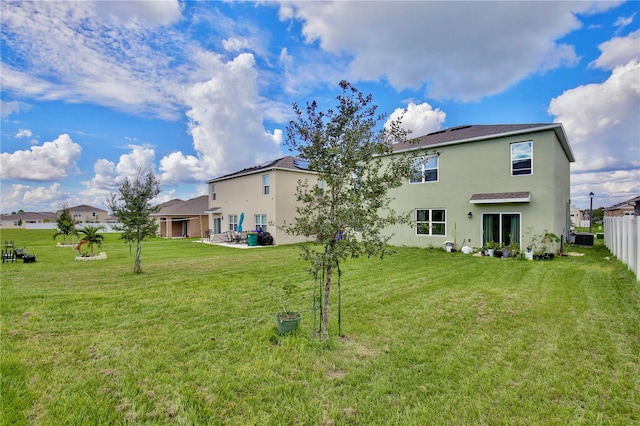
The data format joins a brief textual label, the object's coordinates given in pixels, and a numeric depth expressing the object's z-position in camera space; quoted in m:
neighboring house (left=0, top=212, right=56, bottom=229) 65.51
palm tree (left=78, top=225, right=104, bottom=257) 14.56
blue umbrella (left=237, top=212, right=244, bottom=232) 23.84
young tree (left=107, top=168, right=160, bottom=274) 10.51
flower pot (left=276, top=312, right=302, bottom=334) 4.75
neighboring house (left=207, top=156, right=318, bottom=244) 21.28
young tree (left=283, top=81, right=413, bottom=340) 4.29
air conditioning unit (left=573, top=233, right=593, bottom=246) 17.70
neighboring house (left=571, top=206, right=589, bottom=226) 58.88
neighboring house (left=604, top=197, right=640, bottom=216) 22.17
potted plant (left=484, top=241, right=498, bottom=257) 13.31
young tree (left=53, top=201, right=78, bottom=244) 20.22
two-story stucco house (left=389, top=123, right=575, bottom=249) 12.91
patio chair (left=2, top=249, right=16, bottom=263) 13.62
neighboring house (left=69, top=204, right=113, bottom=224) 66.19
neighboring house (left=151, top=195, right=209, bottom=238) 32.81
